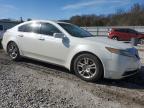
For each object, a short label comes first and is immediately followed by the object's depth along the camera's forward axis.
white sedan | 2.66
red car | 12.12
